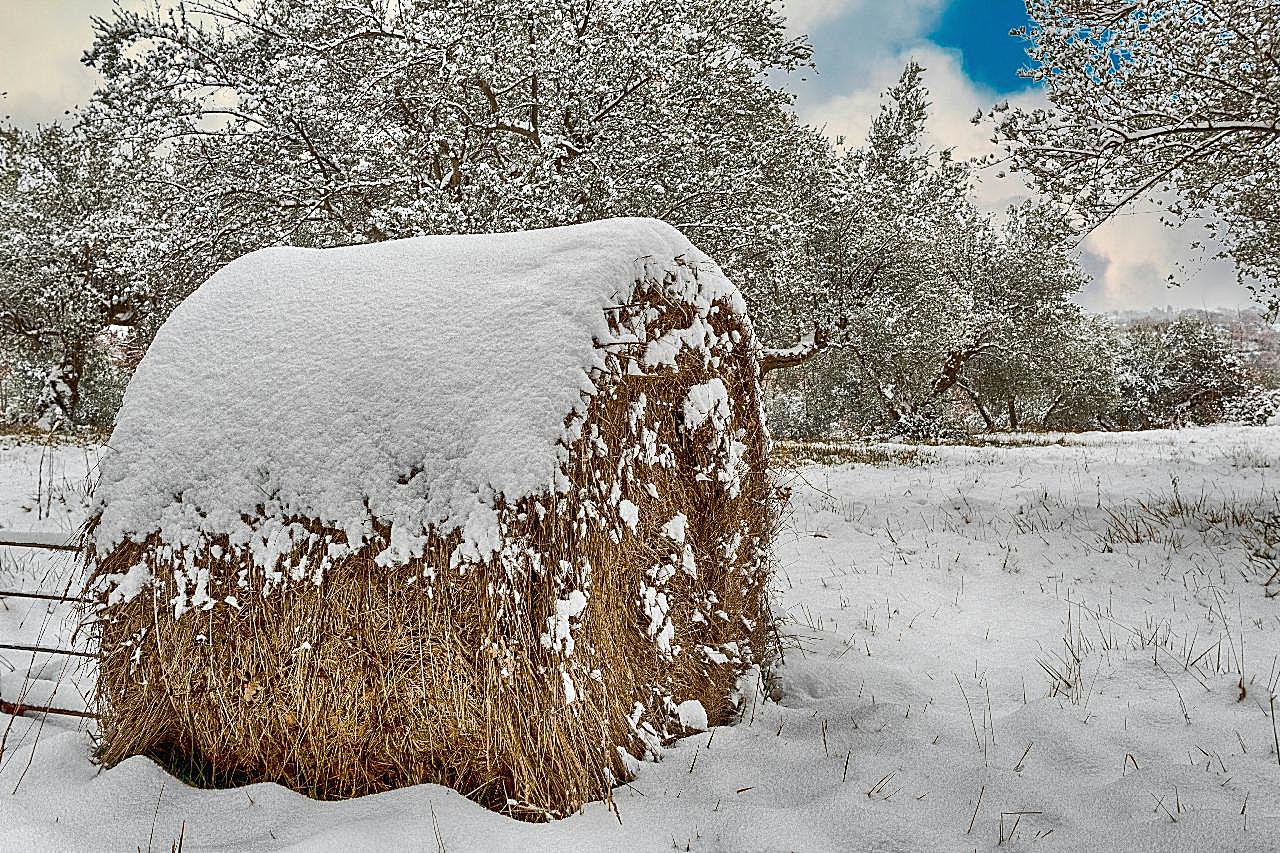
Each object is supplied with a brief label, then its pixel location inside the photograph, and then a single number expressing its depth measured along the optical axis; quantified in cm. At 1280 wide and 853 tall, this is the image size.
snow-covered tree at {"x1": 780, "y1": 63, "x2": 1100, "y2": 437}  1734
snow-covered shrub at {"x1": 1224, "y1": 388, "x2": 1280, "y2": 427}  2397
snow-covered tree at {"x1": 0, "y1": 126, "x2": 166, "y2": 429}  1545
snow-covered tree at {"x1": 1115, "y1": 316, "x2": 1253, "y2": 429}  2738
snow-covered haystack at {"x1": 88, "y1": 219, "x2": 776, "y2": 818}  232
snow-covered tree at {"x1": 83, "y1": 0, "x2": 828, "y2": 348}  1066
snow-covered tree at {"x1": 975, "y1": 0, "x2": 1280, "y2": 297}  638
